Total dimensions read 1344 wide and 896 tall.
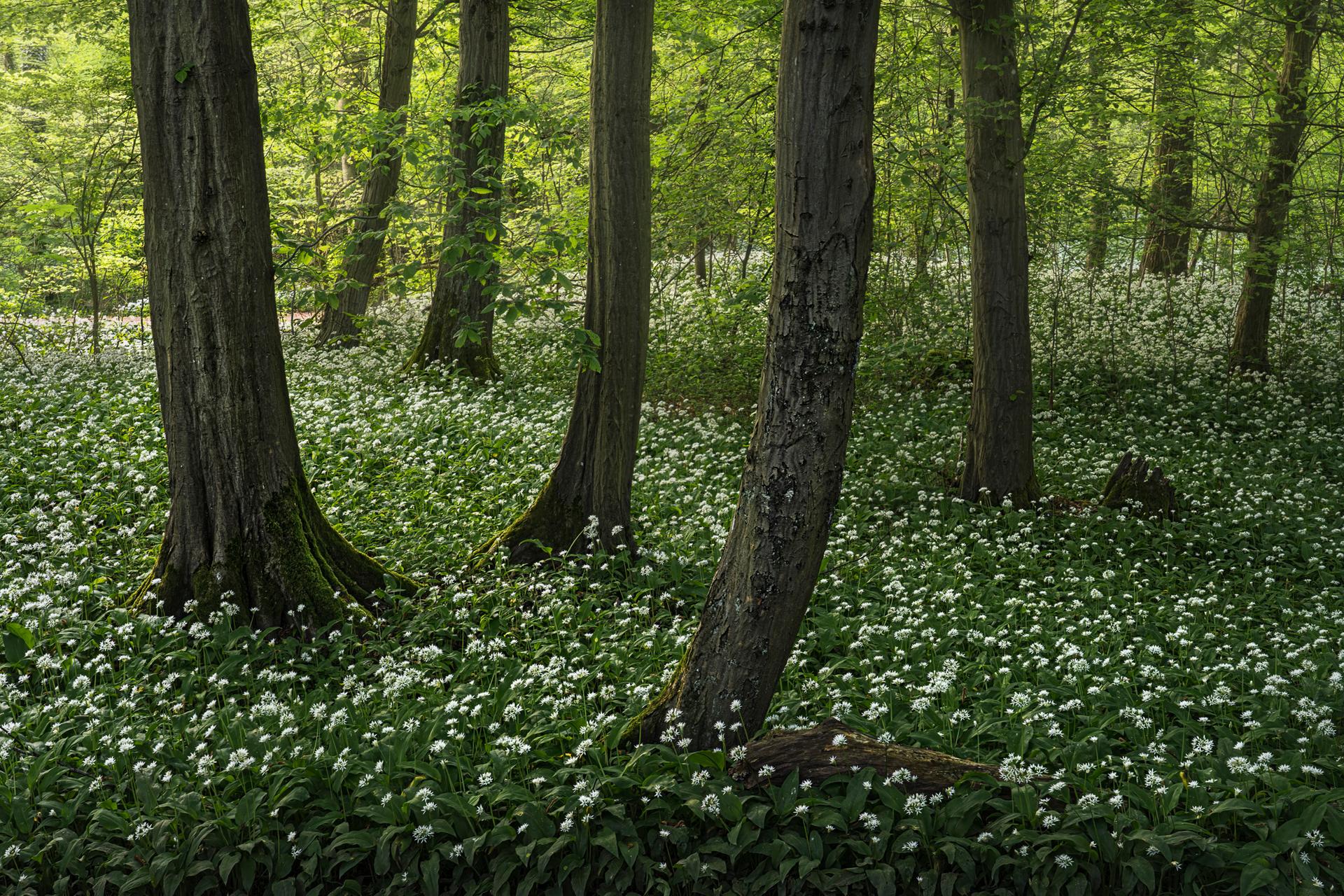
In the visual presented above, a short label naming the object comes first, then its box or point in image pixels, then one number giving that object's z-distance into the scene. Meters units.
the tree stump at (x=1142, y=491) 8.06
